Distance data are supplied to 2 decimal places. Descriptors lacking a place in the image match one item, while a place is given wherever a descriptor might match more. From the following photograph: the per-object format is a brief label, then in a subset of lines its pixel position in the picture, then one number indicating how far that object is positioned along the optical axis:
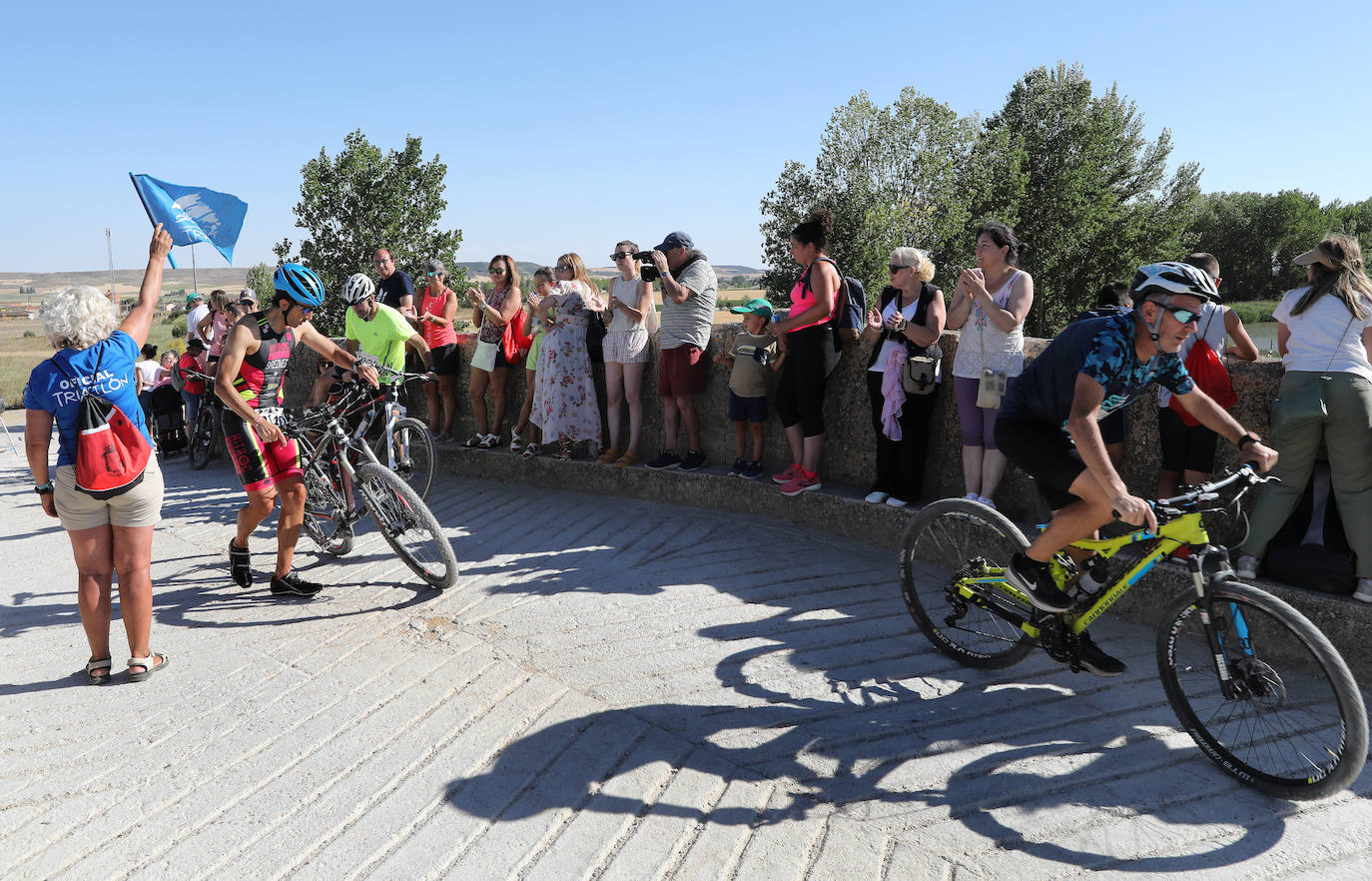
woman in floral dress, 8.30
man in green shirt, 7.75
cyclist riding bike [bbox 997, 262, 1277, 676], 3.49
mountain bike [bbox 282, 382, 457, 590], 5.56
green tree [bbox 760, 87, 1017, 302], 59.22
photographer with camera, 7.36
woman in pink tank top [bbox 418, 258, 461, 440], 9.59
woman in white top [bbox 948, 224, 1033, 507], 5.45
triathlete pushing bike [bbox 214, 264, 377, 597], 5.43
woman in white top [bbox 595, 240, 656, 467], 7.79
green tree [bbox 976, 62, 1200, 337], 55.62
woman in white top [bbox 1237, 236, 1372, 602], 4.39
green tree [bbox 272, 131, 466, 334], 34.31
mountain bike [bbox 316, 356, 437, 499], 7.29
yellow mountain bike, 3.17
